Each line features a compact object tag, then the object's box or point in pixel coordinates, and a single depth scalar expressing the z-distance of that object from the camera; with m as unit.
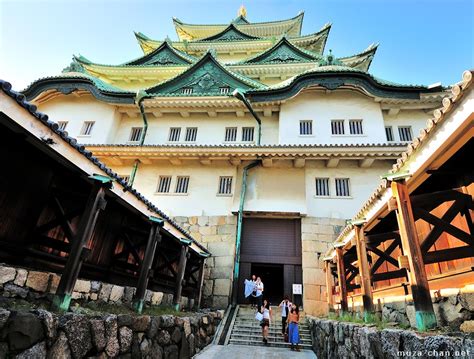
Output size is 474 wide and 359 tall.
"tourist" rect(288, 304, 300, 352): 8.83
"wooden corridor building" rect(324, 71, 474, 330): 3.65
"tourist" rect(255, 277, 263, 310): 11.22
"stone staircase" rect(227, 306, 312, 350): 9.23
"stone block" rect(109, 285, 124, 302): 6.80
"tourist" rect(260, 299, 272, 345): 9.28
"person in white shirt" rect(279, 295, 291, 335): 9.90
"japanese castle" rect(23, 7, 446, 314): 13.09
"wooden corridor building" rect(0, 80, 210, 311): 4.48
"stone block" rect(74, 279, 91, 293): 5.65
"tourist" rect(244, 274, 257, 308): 12.05
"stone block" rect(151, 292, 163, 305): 8.65
